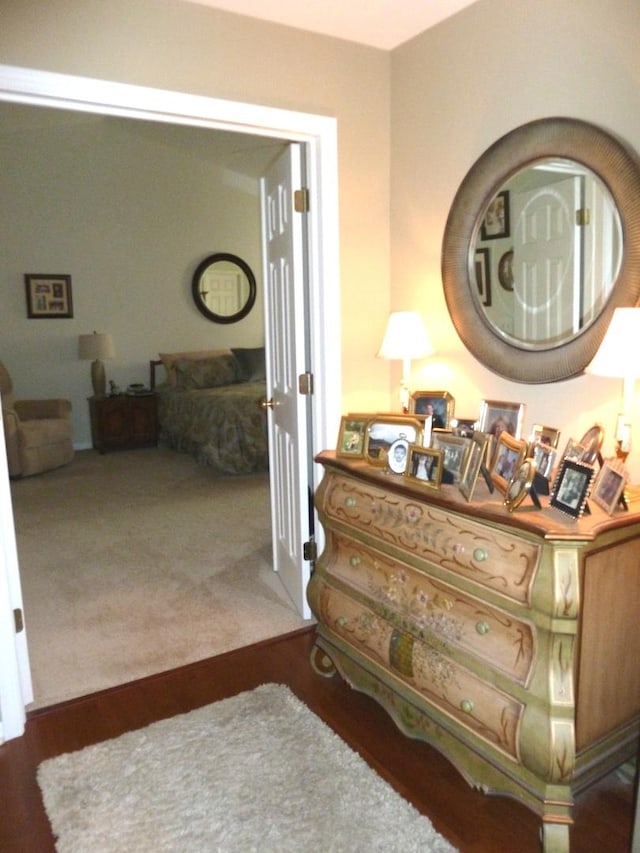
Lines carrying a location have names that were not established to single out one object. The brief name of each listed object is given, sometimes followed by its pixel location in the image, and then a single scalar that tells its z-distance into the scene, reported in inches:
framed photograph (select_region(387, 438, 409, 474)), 80.2
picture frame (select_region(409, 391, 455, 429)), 90.3
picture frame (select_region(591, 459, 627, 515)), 61.2
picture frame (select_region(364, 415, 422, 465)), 82.4
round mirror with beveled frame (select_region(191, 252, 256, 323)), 282.2
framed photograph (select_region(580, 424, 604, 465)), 66.6
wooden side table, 251.0
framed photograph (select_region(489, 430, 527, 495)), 68.2
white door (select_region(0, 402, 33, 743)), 80.9
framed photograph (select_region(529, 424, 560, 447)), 71.2
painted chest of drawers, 59.9
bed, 211.5
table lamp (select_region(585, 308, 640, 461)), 61.1
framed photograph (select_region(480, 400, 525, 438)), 79.0
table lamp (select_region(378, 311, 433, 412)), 91.6
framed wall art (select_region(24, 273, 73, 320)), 244.8
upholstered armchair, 212.5
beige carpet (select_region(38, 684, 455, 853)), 64.4
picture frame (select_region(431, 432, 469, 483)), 74.0
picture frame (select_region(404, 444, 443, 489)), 73.3
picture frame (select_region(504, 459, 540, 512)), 62.3
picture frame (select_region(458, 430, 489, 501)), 68.7
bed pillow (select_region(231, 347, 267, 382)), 270.1
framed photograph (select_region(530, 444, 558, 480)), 68.9
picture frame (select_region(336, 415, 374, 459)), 88.1
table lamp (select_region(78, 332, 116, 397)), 247.8
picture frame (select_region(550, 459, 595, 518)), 60.3
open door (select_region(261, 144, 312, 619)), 102.7
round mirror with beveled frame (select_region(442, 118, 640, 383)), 70.3
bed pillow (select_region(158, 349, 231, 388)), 263.9
